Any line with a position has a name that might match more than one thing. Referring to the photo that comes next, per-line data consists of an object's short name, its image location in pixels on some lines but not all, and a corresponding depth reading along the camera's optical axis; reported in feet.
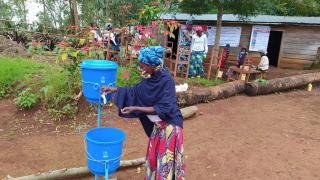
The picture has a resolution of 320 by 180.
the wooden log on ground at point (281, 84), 20.78
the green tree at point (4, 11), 54.48
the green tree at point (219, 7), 22.81
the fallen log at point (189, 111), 15.23
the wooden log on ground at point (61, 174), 8.57
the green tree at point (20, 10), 68.21
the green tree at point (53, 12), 55.49
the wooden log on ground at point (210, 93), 17.03
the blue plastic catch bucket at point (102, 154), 7.39
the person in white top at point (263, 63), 24.72
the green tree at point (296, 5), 23.30
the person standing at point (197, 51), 22.43
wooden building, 32.00
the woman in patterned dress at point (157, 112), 6.71
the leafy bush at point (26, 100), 14.23
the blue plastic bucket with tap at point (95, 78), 7.51
